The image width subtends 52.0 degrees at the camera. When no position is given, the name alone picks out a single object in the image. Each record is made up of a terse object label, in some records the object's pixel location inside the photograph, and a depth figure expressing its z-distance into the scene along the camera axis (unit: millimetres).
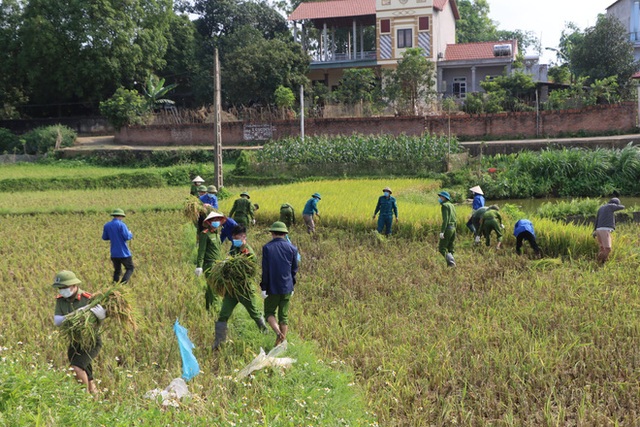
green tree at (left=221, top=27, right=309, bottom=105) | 34781
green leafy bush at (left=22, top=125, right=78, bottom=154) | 32375
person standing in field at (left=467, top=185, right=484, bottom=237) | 12230
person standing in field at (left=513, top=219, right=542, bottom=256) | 10961
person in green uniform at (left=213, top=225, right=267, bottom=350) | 7129
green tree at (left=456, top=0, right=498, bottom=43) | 53500
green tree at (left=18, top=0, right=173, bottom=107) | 33781
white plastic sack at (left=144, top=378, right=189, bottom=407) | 5443
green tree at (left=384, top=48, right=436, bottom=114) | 32188
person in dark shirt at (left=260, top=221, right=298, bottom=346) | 7137
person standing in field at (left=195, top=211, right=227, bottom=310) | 8625
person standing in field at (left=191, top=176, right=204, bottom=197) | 14466
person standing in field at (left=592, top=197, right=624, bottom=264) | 10359
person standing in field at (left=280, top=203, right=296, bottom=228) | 13359
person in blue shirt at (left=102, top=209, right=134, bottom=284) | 9648
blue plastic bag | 5949
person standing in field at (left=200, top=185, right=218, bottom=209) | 12750
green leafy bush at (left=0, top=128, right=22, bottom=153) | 33750
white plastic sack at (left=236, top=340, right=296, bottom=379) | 6023
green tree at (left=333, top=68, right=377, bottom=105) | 33500
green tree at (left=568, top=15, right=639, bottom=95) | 35031
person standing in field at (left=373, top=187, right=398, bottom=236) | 12984
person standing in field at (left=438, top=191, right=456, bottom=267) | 10711
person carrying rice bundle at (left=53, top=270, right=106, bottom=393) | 5930
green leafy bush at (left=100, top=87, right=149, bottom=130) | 33688
